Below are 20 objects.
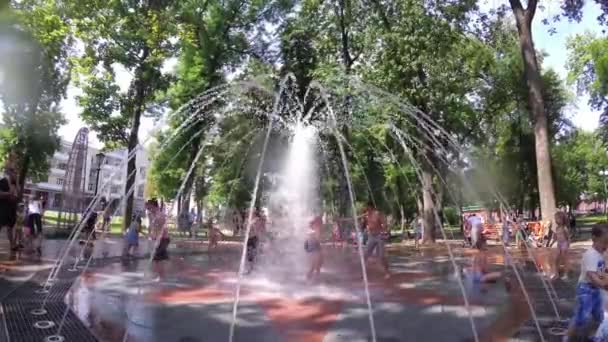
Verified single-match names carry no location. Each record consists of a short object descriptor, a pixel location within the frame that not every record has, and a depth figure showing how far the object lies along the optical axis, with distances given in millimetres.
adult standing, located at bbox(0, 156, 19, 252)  12805
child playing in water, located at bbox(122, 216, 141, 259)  17312
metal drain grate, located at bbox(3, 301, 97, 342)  6887
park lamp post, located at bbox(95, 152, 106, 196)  31538
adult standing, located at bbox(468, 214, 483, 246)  15962
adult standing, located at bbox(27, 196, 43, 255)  16953
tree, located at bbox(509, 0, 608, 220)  19062
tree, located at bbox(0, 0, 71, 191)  18703
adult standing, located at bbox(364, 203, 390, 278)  13406
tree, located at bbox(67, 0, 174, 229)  21000
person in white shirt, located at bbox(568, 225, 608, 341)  6422
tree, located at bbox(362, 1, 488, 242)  28703
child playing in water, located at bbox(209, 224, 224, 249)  21453
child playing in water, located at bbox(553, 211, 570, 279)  13750
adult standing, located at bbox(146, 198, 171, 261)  12164
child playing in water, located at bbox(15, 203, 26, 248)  16558
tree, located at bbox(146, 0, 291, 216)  35000
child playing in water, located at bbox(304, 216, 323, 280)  12469
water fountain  14284
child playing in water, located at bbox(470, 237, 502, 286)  12719
